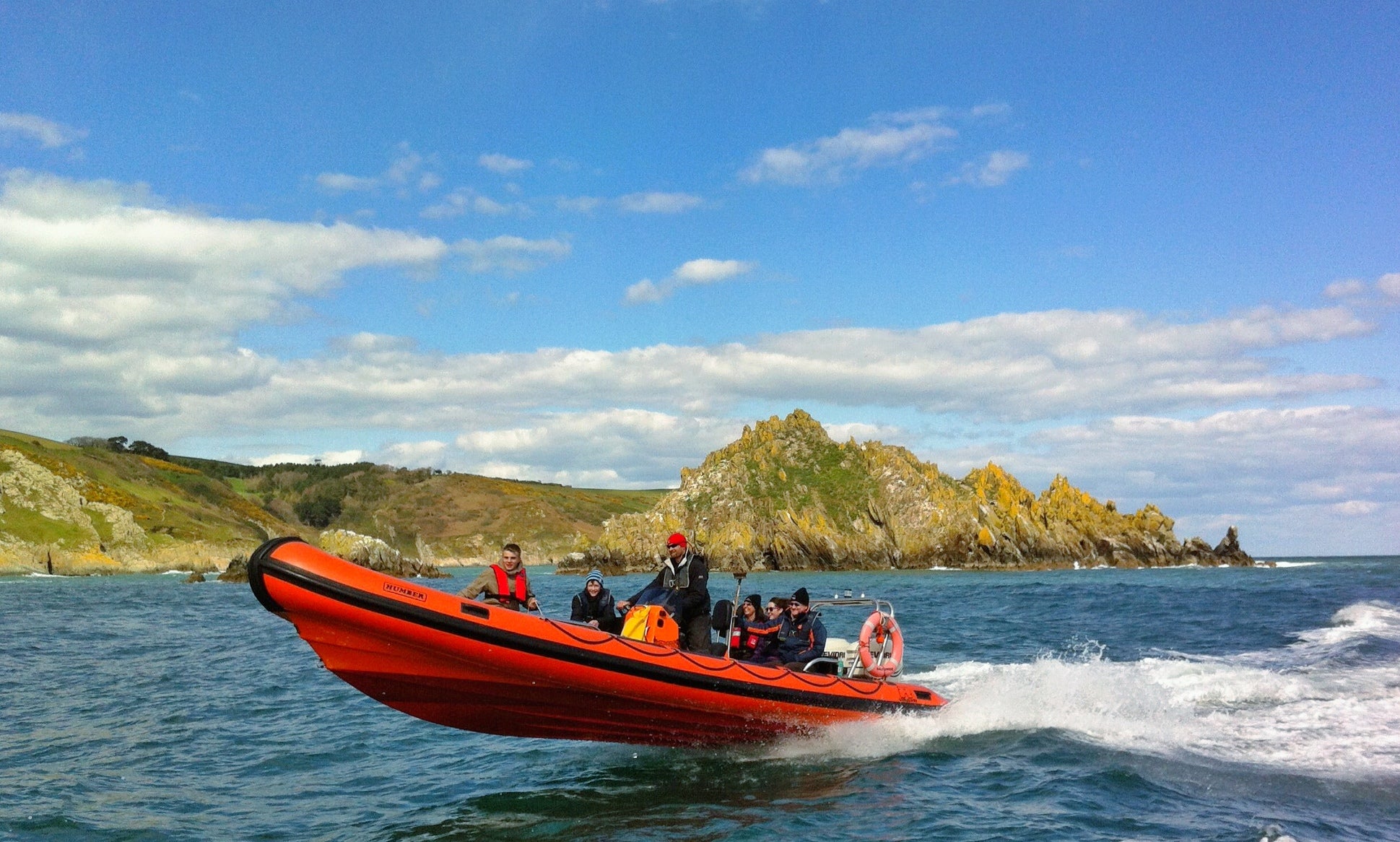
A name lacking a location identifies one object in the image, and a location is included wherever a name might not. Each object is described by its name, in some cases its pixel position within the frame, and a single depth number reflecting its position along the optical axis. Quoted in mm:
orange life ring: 11602
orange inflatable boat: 8312
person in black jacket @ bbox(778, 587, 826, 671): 11195
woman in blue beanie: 10508
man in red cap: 10109
